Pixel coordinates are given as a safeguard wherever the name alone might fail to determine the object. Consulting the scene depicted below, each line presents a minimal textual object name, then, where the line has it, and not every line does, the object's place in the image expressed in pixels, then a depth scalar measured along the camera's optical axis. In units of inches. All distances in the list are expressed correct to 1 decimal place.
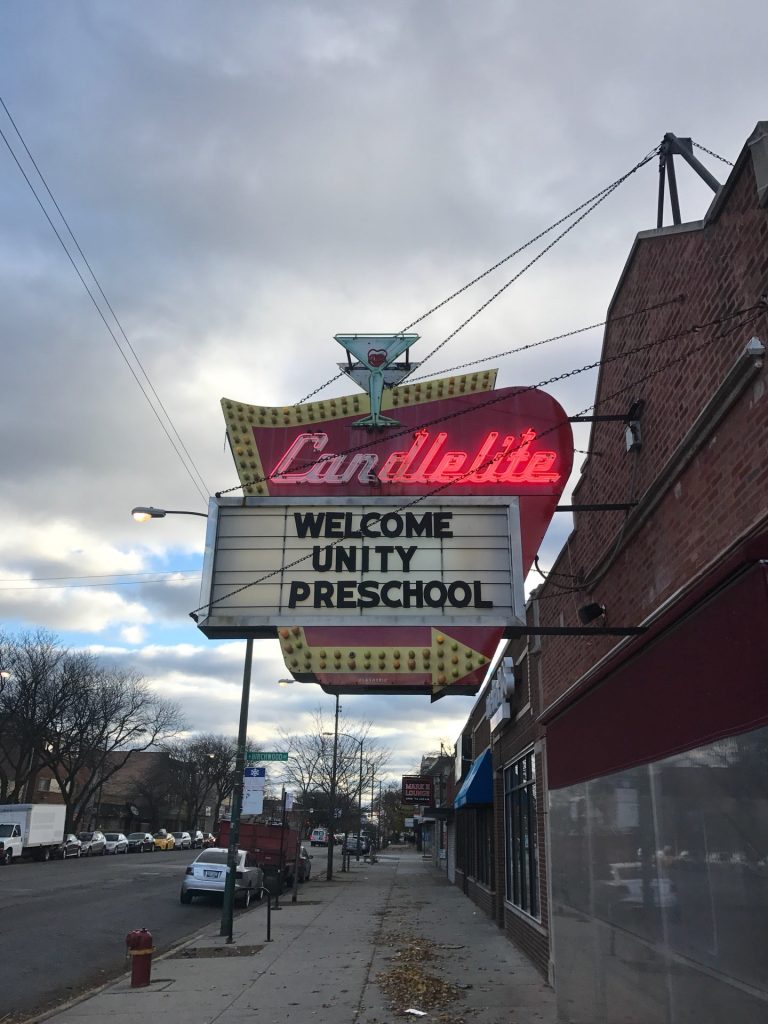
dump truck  964.0
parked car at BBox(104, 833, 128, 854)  1979.6
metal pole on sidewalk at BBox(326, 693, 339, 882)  1236.5
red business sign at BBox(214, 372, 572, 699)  281.4
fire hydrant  390.6
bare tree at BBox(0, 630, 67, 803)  1962.4
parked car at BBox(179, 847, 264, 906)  842.2
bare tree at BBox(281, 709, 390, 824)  2108.8
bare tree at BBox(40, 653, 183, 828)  2074.3
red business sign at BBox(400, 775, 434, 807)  1652.3
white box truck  1434.5
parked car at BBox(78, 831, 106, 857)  1850.4
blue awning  684.1
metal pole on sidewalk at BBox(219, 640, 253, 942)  570.9
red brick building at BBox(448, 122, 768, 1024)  172.6
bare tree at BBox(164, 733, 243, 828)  3831.2
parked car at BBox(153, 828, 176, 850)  2274.9
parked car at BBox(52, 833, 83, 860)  1662.8
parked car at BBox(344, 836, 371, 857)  2379.9
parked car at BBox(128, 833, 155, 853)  2126.8
